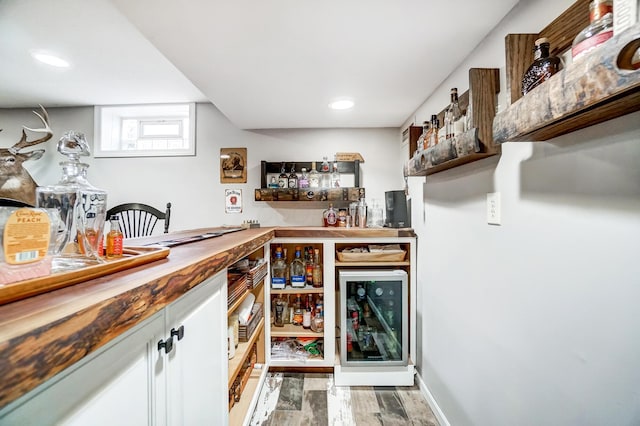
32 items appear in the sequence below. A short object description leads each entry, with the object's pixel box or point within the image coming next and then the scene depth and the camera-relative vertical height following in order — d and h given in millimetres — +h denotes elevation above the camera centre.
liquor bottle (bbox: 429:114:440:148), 1454 +484
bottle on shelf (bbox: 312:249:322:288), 2121 -484
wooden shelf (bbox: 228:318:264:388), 1290 -750
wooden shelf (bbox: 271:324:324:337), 2037 -918
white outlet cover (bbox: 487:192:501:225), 1084 +33
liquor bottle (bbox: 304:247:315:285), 2172 -407
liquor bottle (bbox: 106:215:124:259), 771 -86
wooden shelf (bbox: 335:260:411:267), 1992 -363
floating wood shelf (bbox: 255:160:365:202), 2402 +199
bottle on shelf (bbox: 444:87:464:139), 1243 +487
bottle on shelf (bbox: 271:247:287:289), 2049 -461
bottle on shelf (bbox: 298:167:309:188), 2445 +324
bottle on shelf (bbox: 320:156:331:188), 2539 +376
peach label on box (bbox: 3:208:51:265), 448 -37
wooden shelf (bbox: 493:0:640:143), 445 +264
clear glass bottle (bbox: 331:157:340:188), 2544 +407
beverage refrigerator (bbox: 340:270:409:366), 1914 -796
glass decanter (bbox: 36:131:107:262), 644 +28
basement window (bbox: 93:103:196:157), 2627 +891
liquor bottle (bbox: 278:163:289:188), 2496 +339
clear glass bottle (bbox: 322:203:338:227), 2484 -14
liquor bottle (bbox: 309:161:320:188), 2510 +351
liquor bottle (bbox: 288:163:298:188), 2504 +341
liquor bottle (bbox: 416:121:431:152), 1575 +485
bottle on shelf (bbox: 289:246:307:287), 2092 -467
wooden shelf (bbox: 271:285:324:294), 2043 -585
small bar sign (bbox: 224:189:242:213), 2633 +155
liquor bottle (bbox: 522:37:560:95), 737 +429
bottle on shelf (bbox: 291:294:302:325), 2180 -815
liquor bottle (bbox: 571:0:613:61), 547 +406
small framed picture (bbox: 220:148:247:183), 2615 +514
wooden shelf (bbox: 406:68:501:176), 1030 +372
